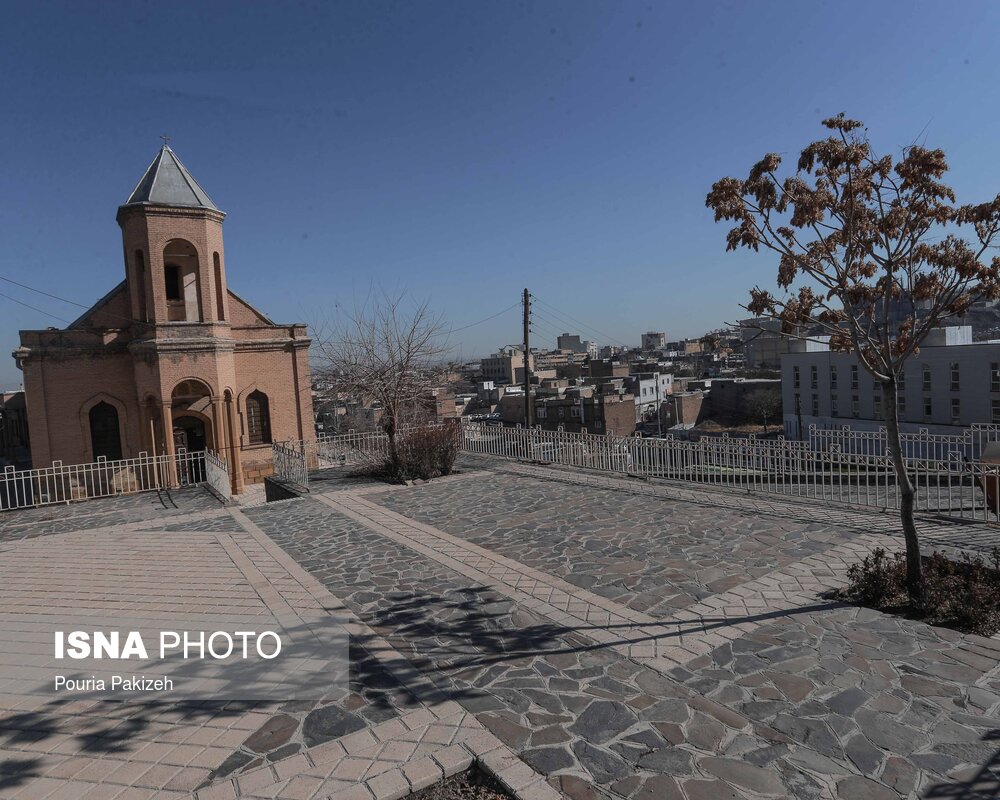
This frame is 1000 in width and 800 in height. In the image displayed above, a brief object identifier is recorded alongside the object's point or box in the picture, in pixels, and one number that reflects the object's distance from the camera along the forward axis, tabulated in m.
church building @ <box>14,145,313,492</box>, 20.12
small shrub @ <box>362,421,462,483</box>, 14.75
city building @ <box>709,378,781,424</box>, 69.56
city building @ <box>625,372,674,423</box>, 67.88
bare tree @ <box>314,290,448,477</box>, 17.30
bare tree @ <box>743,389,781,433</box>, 65.75
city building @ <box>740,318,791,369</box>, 101.02
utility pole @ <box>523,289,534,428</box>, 24.37
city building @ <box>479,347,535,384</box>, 117.75
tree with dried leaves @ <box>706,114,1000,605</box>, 6.02
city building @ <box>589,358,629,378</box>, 85.79
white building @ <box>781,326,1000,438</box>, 43.72
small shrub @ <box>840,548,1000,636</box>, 5.45
